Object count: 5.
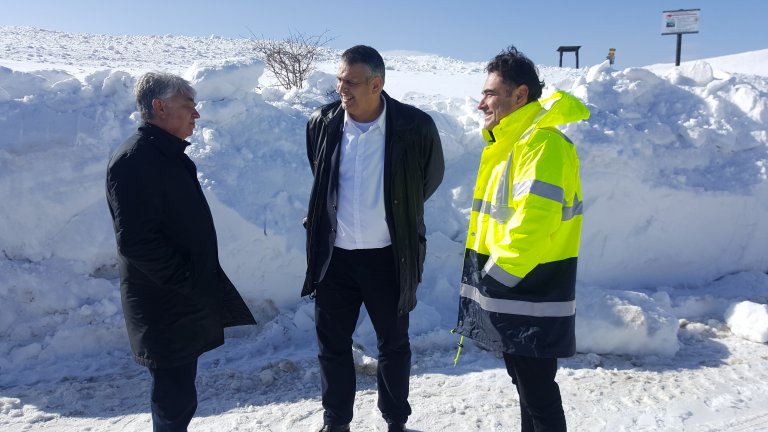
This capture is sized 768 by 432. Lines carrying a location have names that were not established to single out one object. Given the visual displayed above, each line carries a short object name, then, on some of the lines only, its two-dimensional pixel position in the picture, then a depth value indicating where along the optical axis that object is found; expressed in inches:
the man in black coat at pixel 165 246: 94.6
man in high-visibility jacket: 90.8
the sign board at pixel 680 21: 711.1
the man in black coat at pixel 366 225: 116.4
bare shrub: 446.3
